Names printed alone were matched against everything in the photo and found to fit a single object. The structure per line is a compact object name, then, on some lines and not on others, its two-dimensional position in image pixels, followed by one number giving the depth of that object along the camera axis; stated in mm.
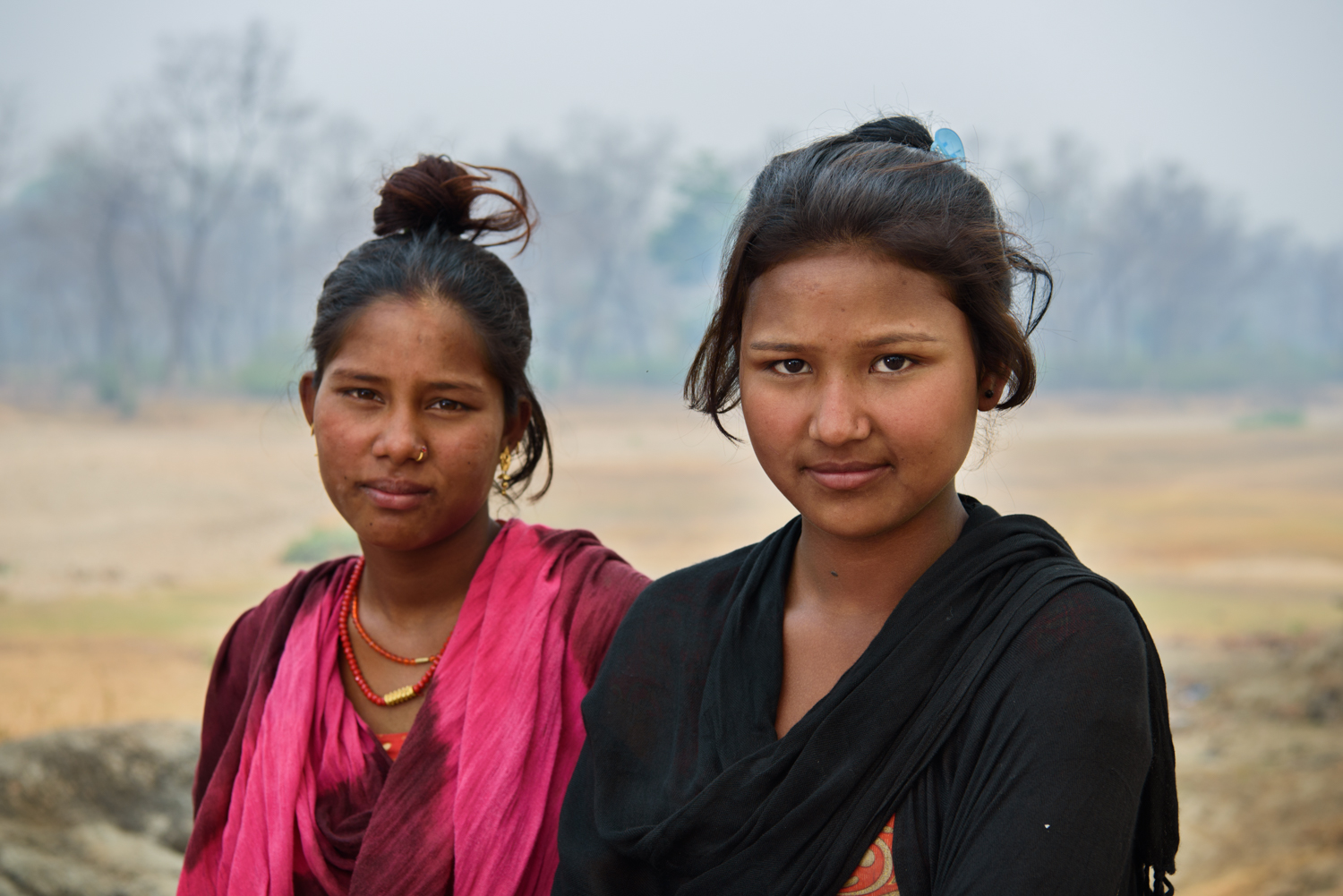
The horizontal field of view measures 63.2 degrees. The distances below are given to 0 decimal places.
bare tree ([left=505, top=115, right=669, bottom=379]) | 26766
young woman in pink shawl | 2082
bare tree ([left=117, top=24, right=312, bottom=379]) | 22609
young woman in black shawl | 1389
